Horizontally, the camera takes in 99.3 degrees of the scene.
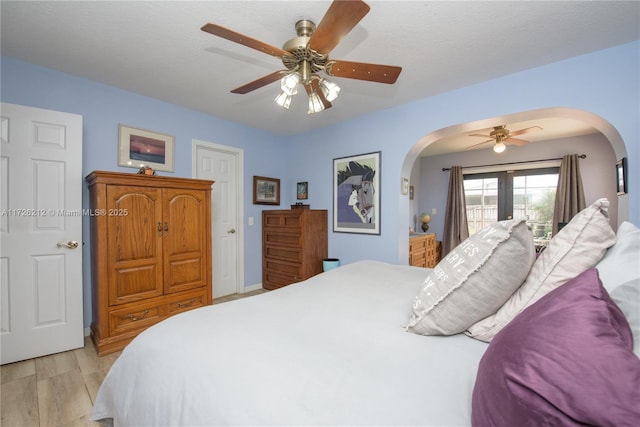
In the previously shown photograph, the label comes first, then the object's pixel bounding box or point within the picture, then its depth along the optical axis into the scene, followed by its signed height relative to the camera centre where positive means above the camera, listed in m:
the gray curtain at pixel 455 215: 5.26 -0.09
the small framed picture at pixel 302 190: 4.14 +0.32
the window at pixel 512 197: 4.64 +0.25
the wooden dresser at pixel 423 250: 3.84 -0.62
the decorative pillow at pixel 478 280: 0.90 -0.24
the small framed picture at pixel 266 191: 4.00 +0.31
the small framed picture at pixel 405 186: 3.25 +0.30
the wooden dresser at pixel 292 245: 3.55 -0.47
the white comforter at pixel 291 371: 0.65 -0.46
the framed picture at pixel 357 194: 3.38 +0.22
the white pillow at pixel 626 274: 0.60 -0.17
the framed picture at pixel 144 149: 2.79 +0.68
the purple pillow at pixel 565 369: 0.41 -0.27
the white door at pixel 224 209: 3.55 +0.03
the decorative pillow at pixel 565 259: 0.85 -0.16
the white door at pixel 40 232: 2.07 -0.17
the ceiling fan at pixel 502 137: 3.46 +0.98
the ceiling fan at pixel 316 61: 1.28 +0.89
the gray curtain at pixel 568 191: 4.20 +0.30
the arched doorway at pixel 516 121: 2.14 +0.74
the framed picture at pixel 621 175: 2.06 +0.27
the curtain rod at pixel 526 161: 4.24 +0.84
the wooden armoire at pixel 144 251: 2.23 -0.36
